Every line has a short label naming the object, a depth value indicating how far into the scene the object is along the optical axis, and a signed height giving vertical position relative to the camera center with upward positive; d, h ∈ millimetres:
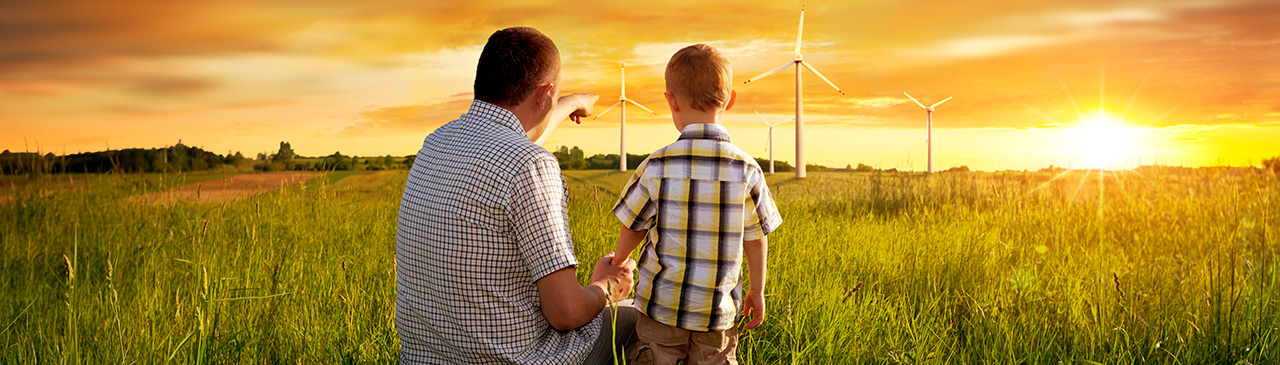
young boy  2449 -178
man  2055 -200
